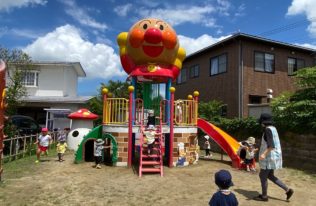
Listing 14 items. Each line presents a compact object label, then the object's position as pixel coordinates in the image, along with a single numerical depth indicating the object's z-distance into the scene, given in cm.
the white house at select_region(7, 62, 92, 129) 1901
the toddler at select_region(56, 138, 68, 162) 951
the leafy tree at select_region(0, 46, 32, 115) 1823
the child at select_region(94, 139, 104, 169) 849
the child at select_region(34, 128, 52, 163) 949
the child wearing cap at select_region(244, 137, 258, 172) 808
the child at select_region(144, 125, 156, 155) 826
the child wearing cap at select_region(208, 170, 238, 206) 296
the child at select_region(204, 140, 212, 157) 1078
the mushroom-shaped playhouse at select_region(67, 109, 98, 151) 1295
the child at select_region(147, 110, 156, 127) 917
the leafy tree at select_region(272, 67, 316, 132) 879
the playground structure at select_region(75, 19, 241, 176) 863
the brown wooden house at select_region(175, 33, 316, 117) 1401
